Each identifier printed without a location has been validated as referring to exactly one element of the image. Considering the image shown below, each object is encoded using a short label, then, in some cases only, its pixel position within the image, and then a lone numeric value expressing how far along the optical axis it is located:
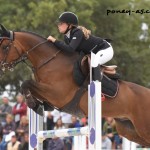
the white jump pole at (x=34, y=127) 17.62
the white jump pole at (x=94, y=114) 14.85
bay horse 16.48
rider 16.48
